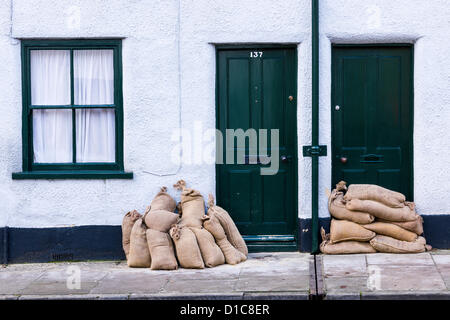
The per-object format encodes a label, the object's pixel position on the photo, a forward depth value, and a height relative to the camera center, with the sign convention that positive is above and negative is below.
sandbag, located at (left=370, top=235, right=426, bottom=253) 9.23 -1.32
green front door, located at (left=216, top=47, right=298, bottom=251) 9.66 +0.06
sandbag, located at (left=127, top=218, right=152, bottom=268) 9.05 -1.30
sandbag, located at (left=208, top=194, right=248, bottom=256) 9.24 -1.08
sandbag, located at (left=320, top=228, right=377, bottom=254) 9.30 -1.35
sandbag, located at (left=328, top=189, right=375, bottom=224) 9.25 -0.91
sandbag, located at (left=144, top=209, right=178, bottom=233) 9.03 -0.96
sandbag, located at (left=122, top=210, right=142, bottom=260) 9.24 -1.05
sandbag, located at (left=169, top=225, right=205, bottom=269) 8.86 -1.29
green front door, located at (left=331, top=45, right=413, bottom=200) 9.62 +0.30
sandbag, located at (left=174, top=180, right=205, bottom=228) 9.13 -0.84
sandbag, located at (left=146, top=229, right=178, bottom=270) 8.87 -1.32
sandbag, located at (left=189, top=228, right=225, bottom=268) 8.92 -1.30
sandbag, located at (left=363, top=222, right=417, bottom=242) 9.27 -1.13
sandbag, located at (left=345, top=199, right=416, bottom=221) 9.20 -0.89
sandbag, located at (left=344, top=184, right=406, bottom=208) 9.26 -0.70
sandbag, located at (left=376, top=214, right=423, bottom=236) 9.23 -1.07
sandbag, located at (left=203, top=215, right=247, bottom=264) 9.04 -1.22
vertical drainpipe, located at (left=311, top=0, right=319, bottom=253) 9.30 +0.16
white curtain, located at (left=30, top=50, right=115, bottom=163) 9.67 +0.49
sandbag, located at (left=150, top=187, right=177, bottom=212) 9.26 -0.77
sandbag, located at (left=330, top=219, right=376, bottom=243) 9.27 -1.15
